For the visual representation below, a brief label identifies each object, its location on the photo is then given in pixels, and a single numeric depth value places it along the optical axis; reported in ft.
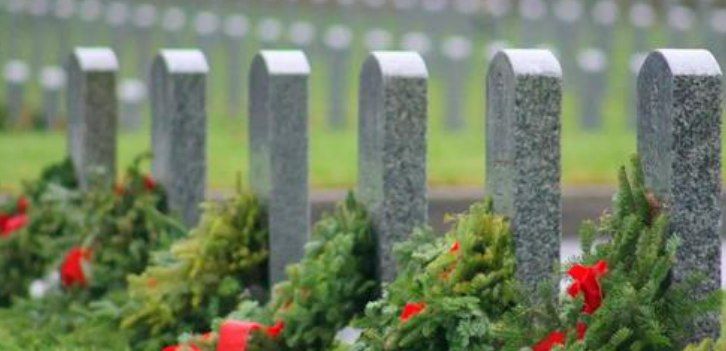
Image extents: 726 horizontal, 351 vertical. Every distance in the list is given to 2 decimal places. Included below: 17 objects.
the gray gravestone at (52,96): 90.38
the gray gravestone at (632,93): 89.46
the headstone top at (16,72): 91.14
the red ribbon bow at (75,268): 40.38
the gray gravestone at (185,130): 40.34
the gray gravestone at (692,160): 26.78
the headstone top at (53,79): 90.61
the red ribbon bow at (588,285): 26.64
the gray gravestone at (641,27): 100.16
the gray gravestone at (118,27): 96.19
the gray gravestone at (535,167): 28.61
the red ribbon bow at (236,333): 31.65
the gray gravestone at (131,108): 85.96
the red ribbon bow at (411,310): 28.15
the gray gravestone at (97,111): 44.31
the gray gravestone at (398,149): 32.62
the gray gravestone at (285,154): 36.17
